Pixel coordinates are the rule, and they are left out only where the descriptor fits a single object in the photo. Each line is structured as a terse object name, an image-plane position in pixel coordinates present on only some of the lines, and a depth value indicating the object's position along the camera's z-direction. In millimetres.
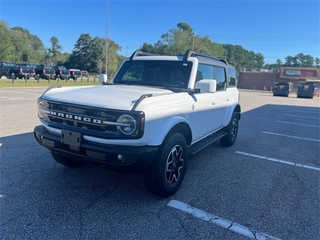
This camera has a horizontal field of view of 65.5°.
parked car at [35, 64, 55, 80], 28214
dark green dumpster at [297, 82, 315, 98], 29645
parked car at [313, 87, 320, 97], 34572
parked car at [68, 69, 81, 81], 32125
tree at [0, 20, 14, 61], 61219
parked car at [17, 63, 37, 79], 25612
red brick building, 52156
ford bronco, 2816
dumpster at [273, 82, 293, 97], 30528
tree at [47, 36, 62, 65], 96125
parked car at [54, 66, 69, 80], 30922
